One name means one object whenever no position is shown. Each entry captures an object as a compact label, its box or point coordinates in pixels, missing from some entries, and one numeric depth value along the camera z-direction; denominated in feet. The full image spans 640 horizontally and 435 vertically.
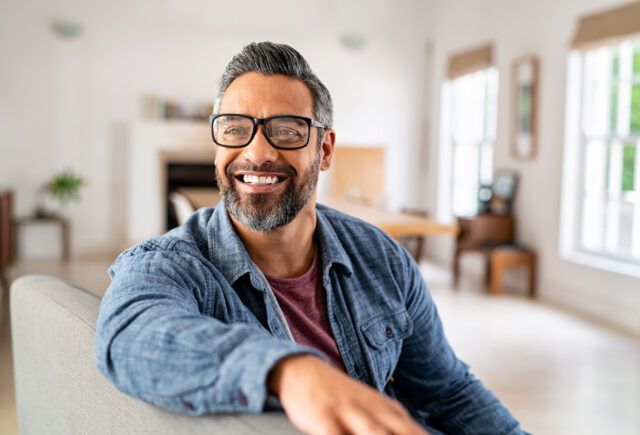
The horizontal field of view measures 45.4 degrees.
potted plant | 26.71
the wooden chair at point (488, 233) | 23.09
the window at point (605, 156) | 18.79
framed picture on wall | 22.19
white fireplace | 28.60
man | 2.77
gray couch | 2.92
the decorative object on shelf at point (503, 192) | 23.47
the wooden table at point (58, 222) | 26.73
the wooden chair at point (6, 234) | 23.25
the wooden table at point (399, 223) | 16.10
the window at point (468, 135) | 26.11
